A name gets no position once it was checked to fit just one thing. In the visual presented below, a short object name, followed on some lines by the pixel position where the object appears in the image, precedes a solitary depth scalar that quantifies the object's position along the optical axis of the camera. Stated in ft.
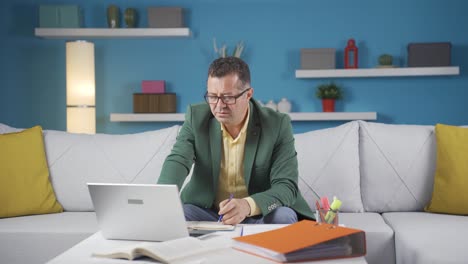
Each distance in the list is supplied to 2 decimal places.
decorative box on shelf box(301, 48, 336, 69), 15.16
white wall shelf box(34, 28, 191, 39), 15.37
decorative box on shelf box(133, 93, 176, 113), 15.54
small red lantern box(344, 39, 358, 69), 15.19
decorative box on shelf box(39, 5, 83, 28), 15.61
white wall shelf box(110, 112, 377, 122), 15.16
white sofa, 8.27
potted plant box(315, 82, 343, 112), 15.27
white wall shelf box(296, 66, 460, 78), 14.85
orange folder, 4.52
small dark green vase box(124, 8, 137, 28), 15.58
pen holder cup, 5.53
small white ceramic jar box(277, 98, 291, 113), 15.42
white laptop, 5.14
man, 7.23
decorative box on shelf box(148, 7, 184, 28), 15.38
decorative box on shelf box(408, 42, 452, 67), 14.80
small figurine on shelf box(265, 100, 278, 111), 15.39
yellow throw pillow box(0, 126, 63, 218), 9.18
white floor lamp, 14.73
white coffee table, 4.59
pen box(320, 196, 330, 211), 5.64
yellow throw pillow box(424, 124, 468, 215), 8.75
